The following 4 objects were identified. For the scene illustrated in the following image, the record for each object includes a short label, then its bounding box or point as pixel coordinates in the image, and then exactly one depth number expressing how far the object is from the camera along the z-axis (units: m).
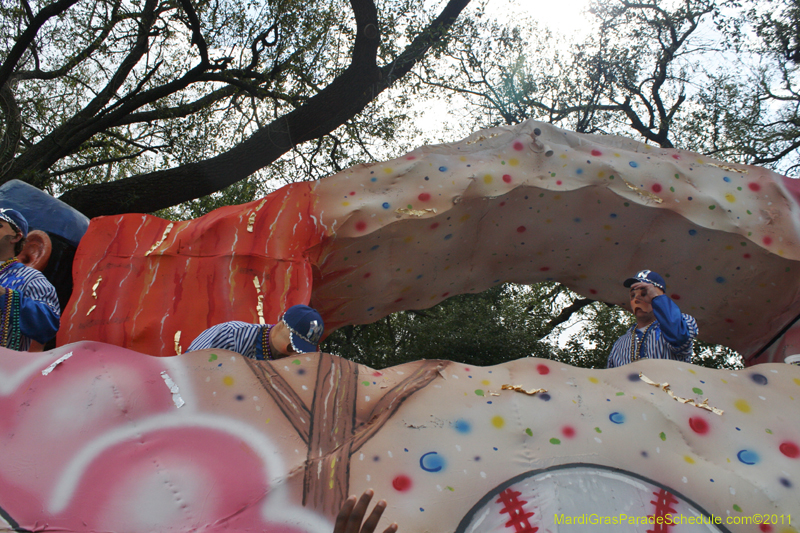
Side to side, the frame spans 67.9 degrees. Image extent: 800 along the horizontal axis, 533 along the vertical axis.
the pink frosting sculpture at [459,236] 3.86
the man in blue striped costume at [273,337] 2.91
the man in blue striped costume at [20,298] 2.84
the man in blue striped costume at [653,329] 3.20
